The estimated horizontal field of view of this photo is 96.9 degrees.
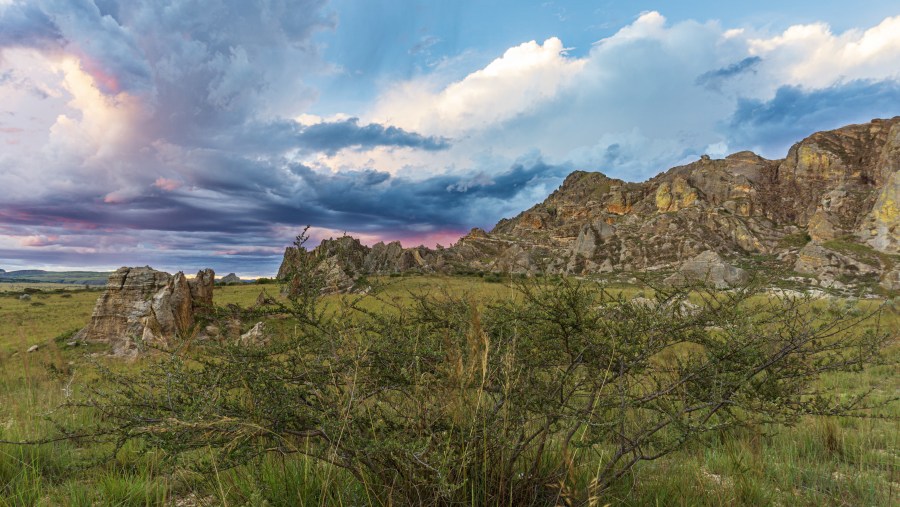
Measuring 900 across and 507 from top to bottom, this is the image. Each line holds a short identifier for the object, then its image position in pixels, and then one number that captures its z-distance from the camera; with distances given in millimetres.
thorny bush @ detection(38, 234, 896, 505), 2600
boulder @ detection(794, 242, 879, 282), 81875
